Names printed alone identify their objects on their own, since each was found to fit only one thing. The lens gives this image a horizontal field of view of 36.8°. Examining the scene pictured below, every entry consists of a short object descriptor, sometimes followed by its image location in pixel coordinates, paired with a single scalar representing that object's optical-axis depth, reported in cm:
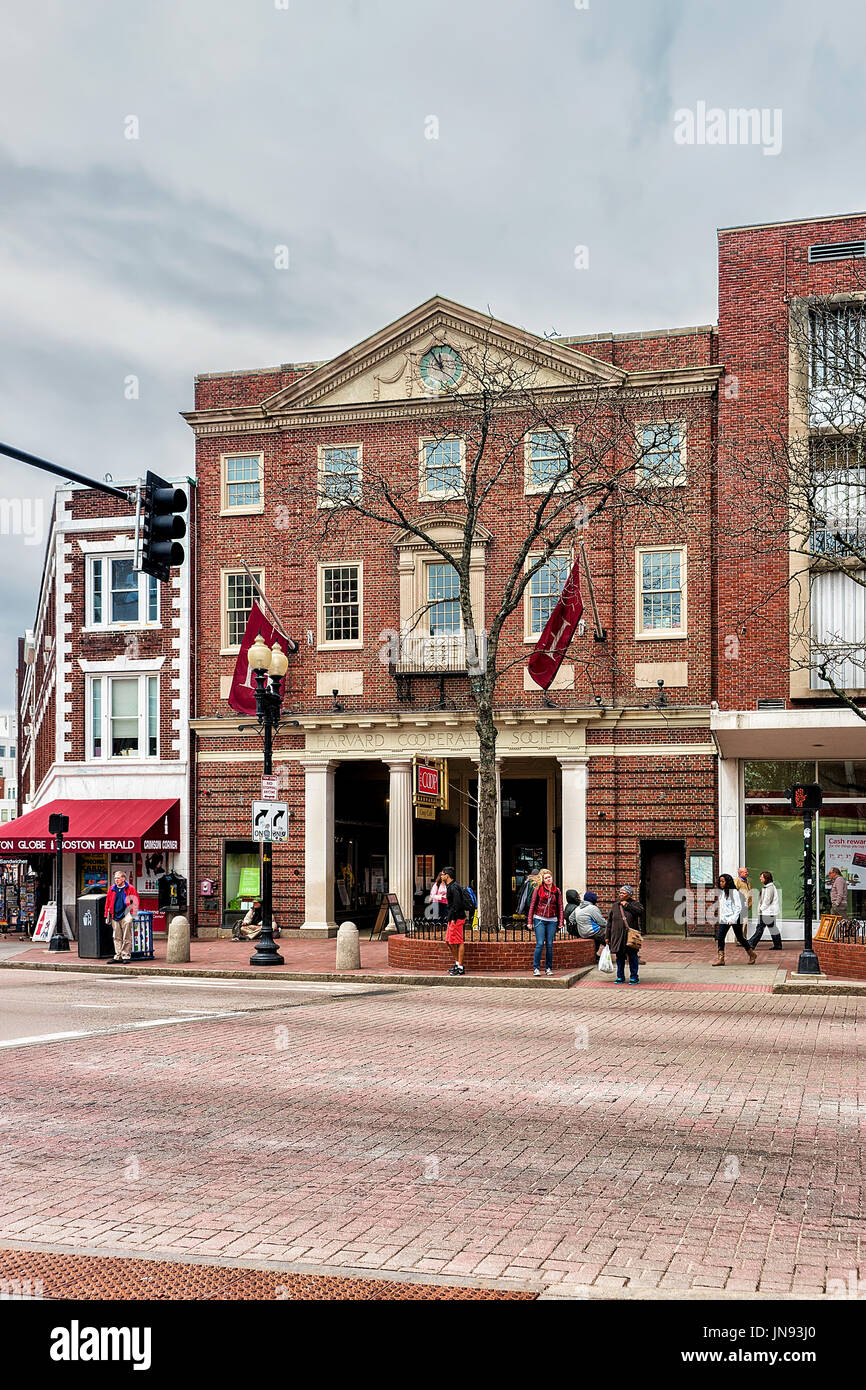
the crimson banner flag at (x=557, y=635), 2800
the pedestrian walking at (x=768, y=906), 2641
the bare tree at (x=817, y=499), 2328
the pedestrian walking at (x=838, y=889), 2752
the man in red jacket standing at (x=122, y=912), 2622
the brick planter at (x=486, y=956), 2220
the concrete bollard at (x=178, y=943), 2630
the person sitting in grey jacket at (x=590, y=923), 2419
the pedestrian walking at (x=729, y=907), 2386
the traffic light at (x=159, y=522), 1354
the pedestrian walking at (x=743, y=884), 2607
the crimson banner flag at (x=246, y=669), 3117
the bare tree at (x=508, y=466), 2961
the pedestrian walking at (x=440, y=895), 2794
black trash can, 2784
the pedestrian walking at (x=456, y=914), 2153
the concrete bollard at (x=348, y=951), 2327
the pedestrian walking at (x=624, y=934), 2080
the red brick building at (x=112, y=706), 3394
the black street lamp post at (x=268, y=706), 2419
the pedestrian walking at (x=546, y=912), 2144
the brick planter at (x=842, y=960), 2069
